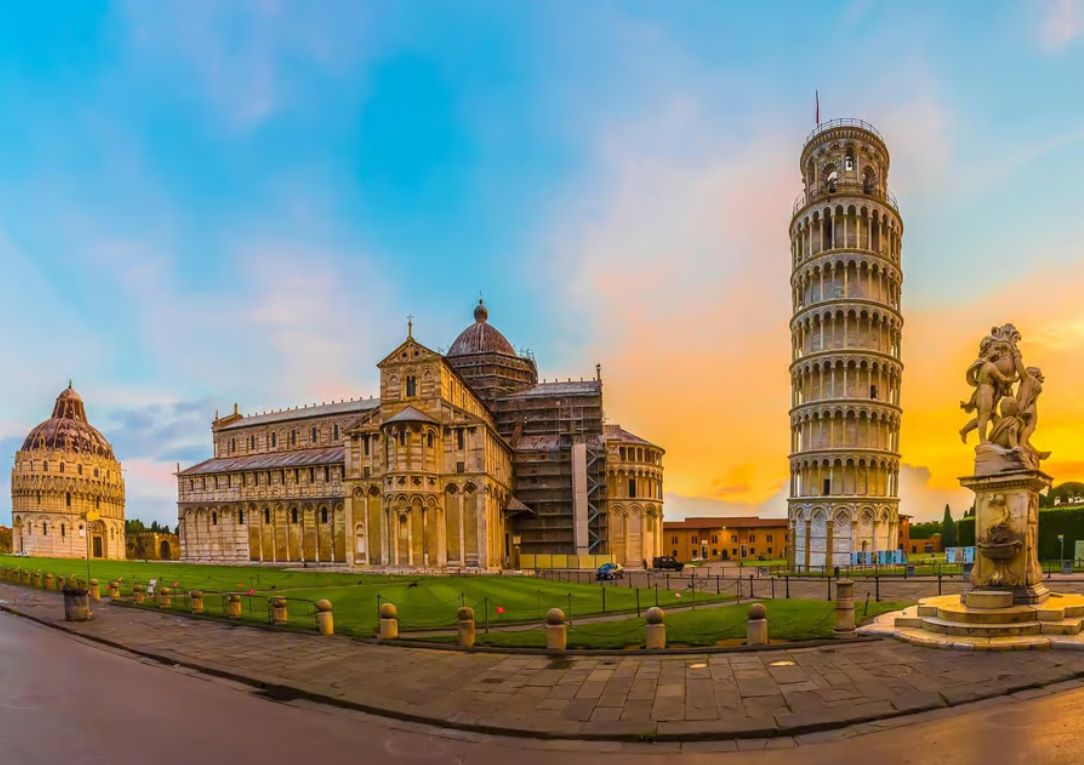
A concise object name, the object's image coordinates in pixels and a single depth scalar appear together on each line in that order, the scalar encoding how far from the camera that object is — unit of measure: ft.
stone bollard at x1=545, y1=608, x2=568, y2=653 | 54.39
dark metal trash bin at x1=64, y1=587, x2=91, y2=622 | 83.05
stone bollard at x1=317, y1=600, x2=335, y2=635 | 67.41
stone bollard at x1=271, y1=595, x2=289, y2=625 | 74.90
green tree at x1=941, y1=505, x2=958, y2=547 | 297.33
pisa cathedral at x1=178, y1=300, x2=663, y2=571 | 172.96
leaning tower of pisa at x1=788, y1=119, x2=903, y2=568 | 188.24
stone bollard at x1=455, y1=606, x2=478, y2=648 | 57.82
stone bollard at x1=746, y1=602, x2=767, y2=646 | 52.16
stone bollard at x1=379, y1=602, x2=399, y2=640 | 63.10
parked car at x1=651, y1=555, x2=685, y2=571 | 198.81
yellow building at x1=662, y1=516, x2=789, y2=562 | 347.56
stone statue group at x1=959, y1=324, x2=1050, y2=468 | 54.95
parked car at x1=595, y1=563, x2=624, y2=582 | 148.97
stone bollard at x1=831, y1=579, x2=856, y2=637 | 53.98
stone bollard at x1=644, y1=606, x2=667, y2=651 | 52.90
